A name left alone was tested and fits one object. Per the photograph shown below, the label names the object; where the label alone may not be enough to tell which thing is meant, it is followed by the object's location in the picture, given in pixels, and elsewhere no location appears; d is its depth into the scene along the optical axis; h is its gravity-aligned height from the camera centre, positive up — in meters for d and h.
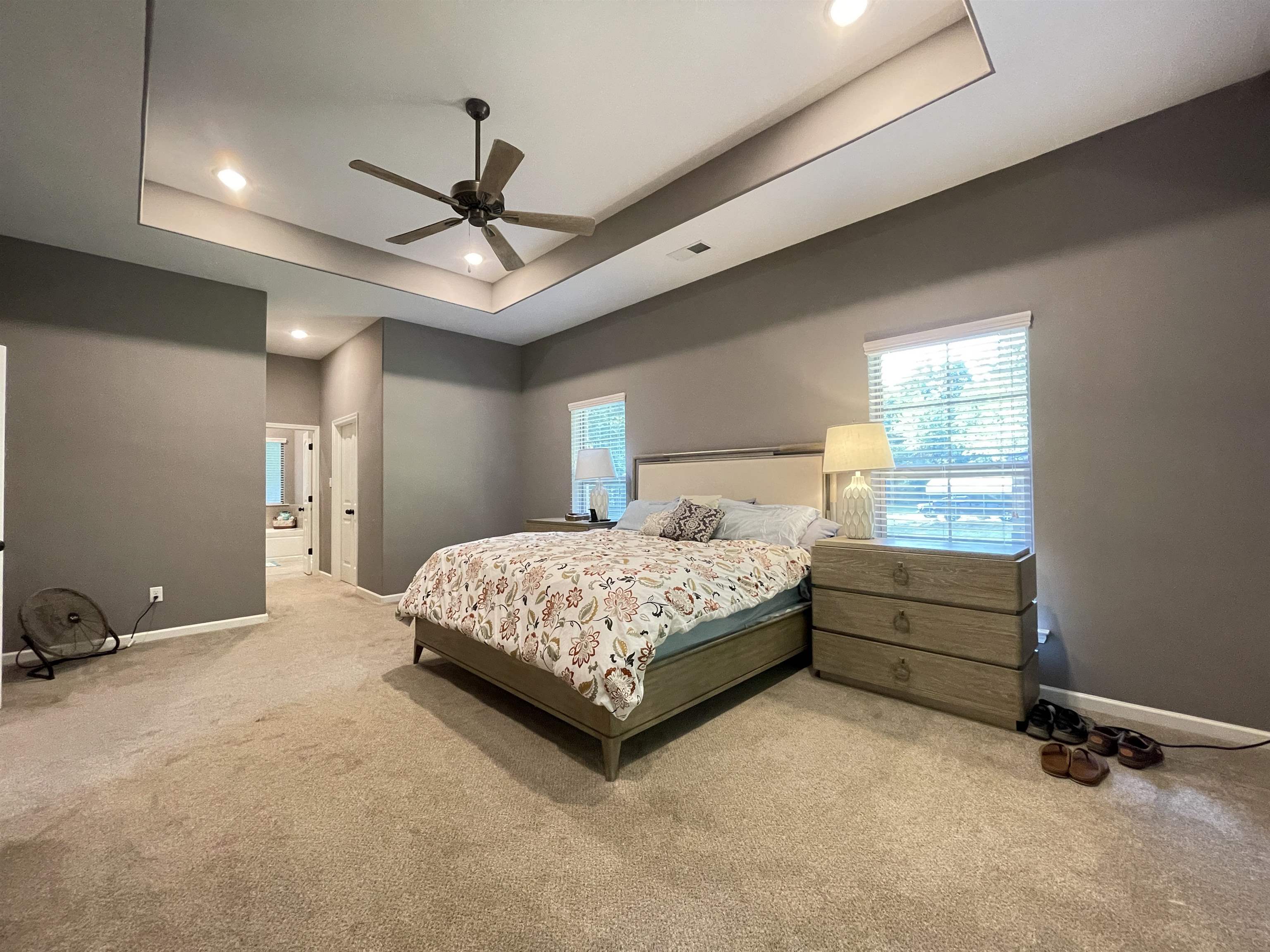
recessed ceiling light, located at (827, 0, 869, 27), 2.10 +1.86
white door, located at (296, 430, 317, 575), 6.81 -0.17
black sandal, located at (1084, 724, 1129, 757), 2.14 -1.08
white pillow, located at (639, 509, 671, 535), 3.67 -0.31
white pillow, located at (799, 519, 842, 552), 3.25 -0.33
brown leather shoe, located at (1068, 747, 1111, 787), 1.91 -1.07
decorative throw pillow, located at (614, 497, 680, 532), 4.05 -0.24
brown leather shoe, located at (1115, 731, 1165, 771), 2.03 -1.07
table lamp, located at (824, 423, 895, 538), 2.96 +0.09
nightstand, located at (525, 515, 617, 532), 4.71 -0.40
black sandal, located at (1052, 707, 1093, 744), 2.24 -1.08
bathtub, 7.10 -0.81
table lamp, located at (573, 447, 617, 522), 4.77 +0.11
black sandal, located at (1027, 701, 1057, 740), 2.25 -1.06
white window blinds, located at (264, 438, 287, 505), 7.95 +0.21
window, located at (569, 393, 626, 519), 5.14 +0.46
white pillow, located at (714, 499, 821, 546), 3.26 -0.28
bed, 2.07 -0.68
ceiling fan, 2.36 +1.38
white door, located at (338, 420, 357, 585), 5.85 -0.22
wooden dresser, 2.34 -0.70
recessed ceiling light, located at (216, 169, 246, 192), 3.17 +1.85
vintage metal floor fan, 3.26 -0.91
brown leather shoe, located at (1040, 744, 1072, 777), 1.97 -1.08
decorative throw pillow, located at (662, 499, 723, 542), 3.38 -0.28
